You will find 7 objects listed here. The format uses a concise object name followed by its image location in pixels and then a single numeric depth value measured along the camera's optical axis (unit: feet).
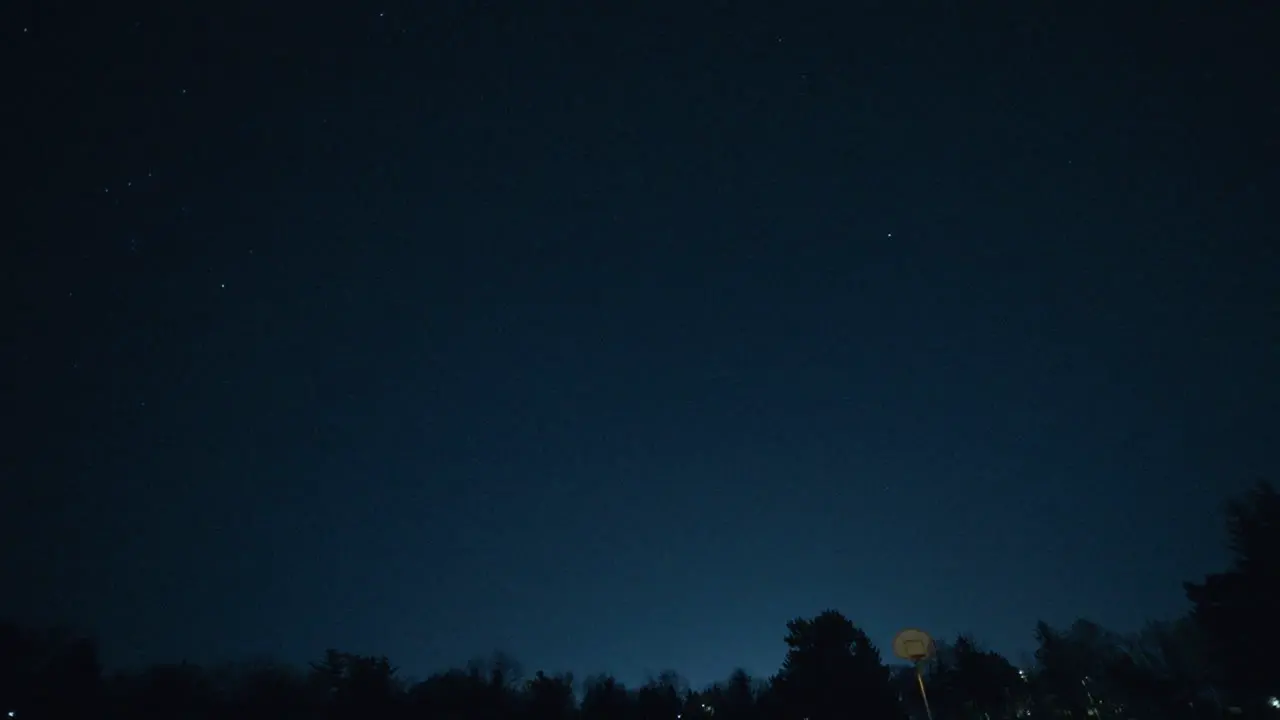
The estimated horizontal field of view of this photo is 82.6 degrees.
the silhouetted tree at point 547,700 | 121.19
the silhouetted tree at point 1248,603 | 82.28
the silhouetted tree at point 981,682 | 128.57
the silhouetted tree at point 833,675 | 99.09
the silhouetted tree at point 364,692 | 107.65
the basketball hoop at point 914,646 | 48.68
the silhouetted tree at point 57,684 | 109.40
